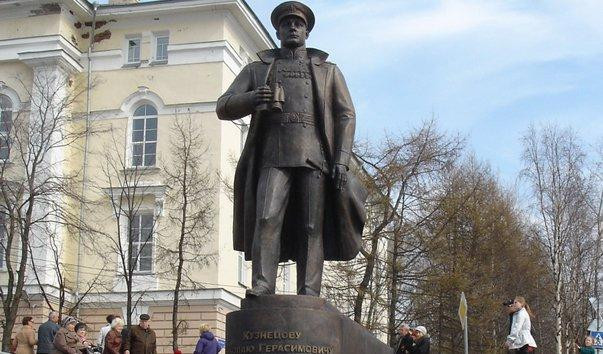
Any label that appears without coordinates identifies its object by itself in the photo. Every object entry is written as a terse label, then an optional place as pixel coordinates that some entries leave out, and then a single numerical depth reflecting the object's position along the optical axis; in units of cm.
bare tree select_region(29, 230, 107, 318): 3641
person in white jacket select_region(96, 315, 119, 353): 1796
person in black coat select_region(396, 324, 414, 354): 1702
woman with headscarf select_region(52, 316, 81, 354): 1520
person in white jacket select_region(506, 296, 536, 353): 1353
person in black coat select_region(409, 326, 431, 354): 1675
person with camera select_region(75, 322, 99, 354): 1562
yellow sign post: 1905
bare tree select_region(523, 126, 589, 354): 4481
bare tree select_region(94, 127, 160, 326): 3722
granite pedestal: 751
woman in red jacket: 1670
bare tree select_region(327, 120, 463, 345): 3170
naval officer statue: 833
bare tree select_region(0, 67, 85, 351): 2689
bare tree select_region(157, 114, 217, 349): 3372
